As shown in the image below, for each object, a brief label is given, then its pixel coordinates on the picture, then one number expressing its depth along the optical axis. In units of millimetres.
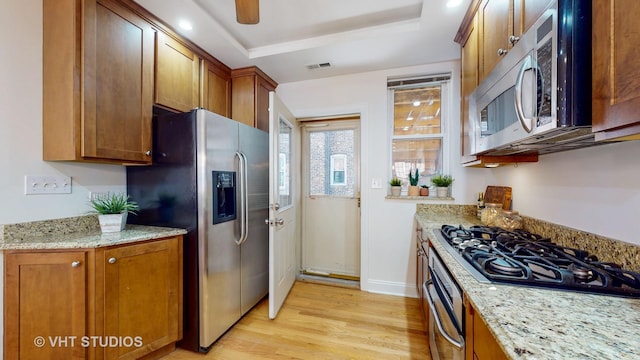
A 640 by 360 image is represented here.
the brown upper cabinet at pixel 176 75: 1950
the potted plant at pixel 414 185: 2592
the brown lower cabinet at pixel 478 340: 677
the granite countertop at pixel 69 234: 1338
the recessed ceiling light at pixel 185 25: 1918
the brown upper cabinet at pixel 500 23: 1064
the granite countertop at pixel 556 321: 527
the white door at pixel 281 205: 2141
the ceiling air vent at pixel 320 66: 2543
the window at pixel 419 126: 2658
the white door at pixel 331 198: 3131
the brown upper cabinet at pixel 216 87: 2350
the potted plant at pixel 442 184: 2479
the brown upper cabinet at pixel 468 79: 1692
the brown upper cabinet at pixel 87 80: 1461
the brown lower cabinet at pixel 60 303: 1335
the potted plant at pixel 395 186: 2631
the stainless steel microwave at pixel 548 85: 793
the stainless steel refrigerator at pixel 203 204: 1759
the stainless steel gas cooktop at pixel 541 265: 812
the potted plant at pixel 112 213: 1618
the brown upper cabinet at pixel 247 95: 2668
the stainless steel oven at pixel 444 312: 917
